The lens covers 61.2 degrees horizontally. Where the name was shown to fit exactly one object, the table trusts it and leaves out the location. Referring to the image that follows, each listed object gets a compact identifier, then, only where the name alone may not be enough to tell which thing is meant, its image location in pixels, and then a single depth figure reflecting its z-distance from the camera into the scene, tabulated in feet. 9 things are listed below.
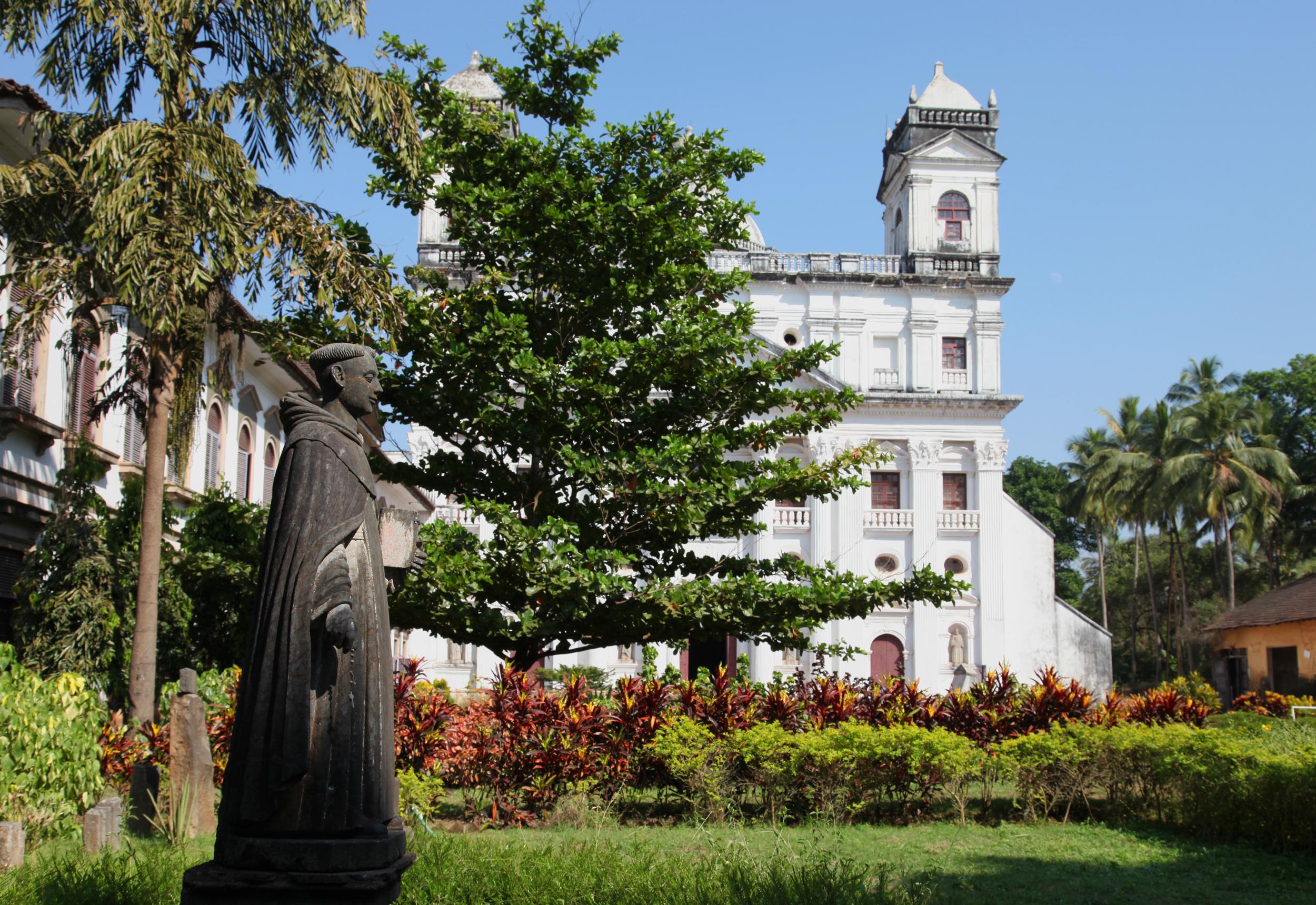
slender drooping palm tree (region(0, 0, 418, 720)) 32.24
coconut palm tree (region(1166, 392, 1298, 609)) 117.08
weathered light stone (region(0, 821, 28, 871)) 22.25
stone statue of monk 12.40
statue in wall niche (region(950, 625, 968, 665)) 108.68
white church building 108.17
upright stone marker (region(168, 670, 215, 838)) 27.73
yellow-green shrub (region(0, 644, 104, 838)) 25.72
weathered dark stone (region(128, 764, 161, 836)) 28.45
